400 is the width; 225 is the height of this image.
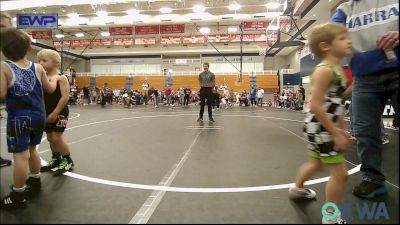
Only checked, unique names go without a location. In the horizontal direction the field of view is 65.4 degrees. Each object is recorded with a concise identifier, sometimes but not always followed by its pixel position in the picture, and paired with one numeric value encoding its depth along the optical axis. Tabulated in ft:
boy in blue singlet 6.28
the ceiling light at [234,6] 55.21
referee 25.00
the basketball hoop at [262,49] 81.95
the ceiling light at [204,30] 76.64
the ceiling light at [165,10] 57.69
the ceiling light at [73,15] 60.29
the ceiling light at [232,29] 74.64
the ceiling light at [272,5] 53.18
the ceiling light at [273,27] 50.85
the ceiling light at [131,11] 58.61
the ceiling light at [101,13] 56.88
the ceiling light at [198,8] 56.66
